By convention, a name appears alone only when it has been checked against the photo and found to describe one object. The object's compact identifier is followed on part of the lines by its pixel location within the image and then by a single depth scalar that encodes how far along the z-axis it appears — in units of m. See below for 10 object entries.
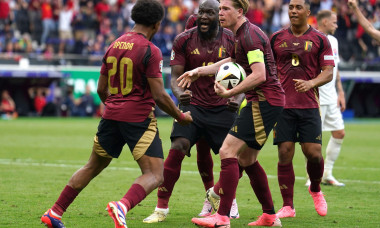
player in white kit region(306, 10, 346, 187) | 22.70
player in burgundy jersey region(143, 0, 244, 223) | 16.87
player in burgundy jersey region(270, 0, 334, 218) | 17.61
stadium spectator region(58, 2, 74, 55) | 61.50
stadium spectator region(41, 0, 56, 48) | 60.58
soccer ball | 15.13
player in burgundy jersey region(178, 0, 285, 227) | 14.84
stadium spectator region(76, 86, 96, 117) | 56.44
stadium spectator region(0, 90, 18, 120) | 55.28
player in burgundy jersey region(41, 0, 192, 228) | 13.87
